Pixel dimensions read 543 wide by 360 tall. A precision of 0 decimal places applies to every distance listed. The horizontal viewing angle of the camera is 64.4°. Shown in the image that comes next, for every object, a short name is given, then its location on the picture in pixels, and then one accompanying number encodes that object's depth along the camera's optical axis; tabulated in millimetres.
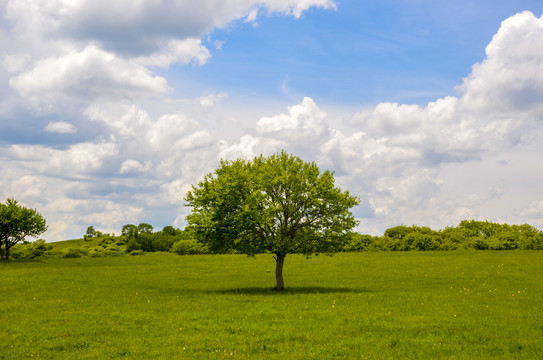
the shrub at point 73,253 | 110200
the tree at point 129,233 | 181125
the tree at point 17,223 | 85938
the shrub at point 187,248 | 111875
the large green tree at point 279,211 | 38031
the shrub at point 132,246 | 153000
